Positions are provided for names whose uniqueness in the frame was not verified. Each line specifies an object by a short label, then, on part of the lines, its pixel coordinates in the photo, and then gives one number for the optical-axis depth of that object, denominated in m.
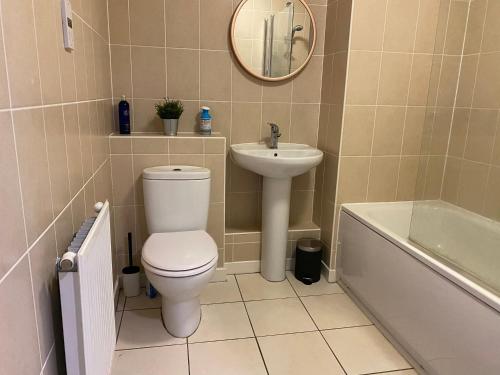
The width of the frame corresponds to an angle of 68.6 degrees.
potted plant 2.22
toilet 1.68
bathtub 1.38
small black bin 2.42
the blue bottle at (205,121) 2.31
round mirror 2.31
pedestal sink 2.13
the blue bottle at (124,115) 2.20
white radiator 0.91
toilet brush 2.21
